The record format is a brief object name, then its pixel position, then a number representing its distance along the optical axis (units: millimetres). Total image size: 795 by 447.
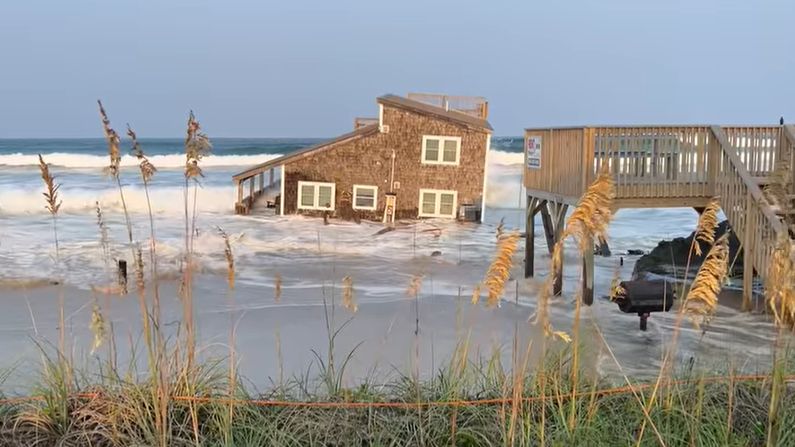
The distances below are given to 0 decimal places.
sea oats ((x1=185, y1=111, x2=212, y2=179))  4147
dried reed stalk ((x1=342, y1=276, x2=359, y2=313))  4559
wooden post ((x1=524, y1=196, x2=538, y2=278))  13805
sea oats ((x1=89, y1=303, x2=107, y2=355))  3942
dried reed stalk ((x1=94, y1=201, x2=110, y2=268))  4845
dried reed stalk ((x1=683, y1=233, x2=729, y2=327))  3854
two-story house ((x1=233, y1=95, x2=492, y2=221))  29234
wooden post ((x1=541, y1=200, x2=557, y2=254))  13536
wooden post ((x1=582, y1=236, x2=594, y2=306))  10984
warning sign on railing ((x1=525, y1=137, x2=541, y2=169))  13258
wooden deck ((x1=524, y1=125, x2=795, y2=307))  11203
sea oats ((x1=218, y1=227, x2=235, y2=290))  4330
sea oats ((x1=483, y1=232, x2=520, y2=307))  3944
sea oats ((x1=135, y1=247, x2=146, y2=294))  4195
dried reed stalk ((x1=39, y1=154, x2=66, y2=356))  4055
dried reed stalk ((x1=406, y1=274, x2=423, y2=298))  4852
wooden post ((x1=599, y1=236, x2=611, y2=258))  19125
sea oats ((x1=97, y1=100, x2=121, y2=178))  4152
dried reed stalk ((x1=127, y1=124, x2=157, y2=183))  4227
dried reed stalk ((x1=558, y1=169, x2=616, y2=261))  3791
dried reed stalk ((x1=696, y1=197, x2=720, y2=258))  4203
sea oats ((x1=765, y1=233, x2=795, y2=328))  3336
